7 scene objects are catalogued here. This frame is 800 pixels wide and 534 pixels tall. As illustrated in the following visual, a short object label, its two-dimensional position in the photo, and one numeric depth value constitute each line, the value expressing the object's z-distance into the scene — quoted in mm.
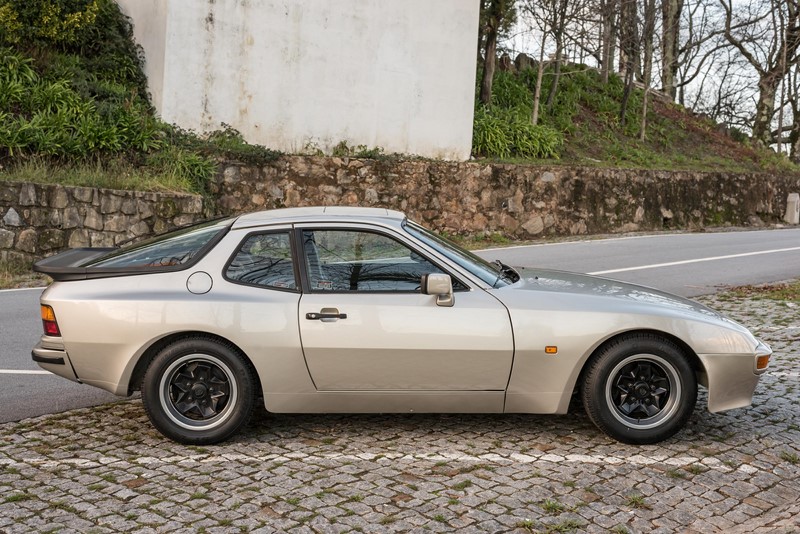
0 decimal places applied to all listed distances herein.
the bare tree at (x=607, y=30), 25480
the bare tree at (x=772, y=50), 32000
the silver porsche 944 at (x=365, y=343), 5395
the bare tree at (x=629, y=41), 27500
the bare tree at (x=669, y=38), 34906
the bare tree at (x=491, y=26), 23578
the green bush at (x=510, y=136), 21688
